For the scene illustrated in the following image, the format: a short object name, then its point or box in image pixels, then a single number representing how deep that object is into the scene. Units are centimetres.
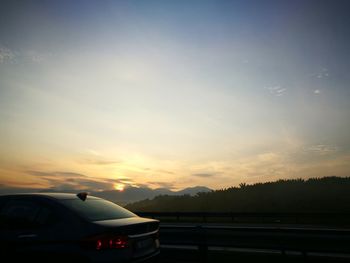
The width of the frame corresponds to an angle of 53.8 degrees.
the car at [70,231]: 452
